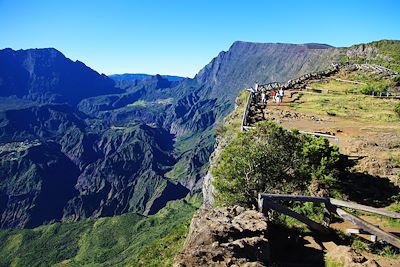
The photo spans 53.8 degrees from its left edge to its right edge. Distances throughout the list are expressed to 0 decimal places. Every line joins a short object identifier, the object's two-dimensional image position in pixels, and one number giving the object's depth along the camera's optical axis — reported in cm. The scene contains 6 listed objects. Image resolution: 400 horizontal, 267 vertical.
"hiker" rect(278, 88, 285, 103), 5601
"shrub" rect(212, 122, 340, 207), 1998
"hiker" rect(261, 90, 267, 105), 5472
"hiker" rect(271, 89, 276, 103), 5935
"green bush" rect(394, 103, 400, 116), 4853
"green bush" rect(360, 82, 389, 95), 6794
